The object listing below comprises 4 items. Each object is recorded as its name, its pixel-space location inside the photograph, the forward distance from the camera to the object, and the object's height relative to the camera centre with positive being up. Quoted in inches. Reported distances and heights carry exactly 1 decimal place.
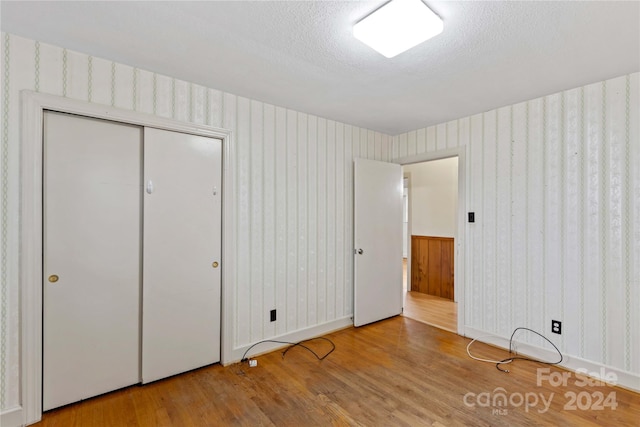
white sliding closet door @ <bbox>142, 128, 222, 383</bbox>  91.4 -12.4
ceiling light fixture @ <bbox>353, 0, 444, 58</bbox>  60.1 +38.8
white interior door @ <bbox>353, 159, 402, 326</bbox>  139.6 -12.2
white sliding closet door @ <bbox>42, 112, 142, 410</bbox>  77.8 -12.0
